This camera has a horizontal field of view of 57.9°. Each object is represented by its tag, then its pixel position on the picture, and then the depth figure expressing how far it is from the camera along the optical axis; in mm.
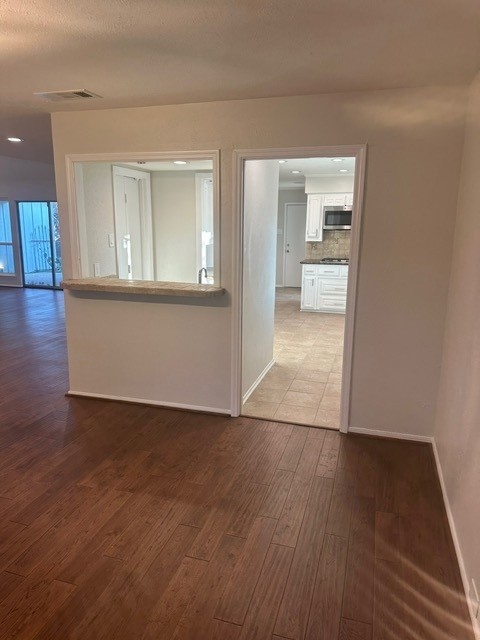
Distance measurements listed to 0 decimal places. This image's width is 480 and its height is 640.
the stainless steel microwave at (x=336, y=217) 8023
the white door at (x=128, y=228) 5207
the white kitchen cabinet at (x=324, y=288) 7871
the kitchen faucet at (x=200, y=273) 5568
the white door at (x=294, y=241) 10500
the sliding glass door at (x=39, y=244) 9984
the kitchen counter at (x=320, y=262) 7786
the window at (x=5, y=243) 10234
